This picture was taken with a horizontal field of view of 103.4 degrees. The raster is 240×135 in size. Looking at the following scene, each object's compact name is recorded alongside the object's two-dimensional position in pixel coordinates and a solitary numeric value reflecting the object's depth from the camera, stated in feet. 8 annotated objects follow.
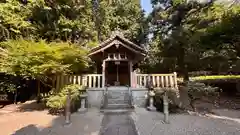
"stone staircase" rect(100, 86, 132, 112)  16.92
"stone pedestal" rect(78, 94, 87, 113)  16.76
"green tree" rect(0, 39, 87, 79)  15.66
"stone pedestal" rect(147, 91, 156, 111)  16.90
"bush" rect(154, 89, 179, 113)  16.22
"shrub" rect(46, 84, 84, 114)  15.38
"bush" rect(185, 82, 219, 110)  15.63
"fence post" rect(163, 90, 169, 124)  12.88
